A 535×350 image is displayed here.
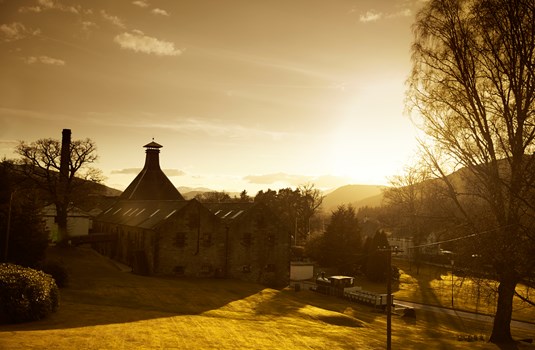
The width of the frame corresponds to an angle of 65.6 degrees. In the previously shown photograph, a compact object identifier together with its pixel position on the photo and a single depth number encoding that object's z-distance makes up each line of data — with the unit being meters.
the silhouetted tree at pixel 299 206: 95.44
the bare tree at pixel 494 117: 17.88
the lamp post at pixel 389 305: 18.73
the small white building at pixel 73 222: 57.91
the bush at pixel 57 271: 30.34
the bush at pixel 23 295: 18.98
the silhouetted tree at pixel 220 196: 123.25
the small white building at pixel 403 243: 81.74
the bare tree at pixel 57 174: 52.06
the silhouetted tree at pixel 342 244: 59.50
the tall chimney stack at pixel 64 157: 54.31
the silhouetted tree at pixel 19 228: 33.16
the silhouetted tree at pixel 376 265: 55.47
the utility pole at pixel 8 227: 32.41
